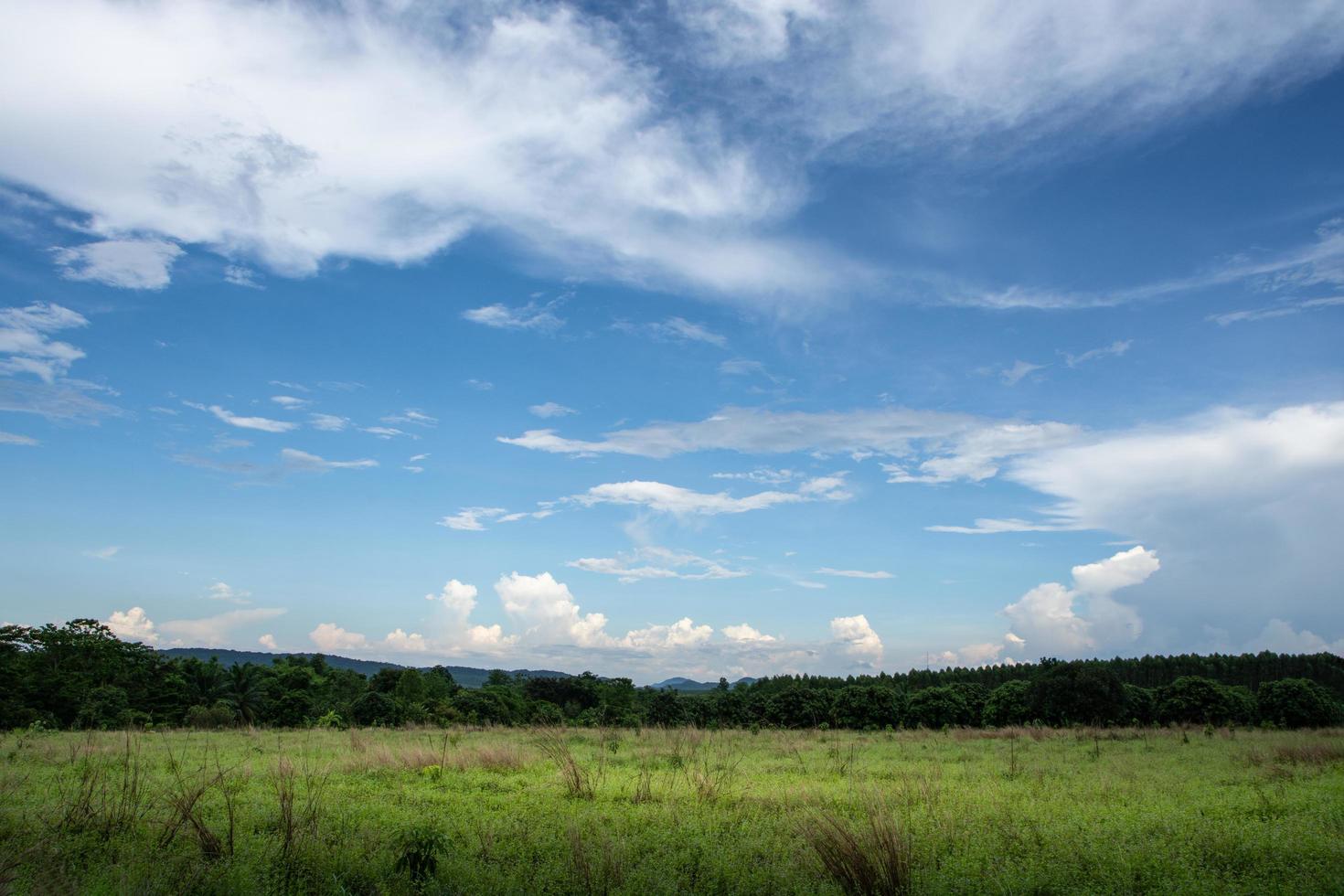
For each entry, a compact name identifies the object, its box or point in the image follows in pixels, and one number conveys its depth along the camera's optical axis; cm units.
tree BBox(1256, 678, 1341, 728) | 3122
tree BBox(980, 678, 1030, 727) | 4128
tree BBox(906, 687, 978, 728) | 4084
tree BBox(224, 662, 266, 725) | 5425
